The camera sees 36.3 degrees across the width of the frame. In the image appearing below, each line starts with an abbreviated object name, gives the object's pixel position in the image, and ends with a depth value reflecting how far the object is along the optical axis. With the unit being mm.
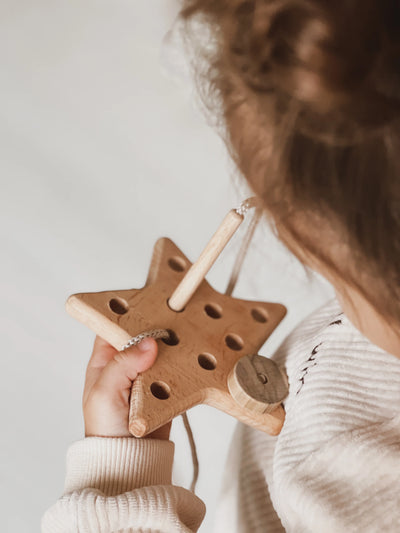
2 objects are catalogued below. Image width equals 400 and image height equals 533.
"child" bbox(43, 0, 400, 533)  253
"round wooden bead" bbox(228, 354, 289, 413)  444
